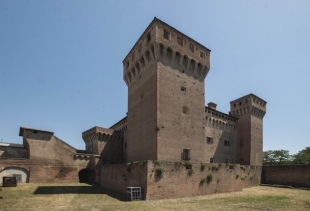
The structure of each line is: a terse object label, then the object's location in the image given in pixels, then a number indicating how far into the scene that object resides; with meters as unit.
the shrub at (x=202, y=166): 20.09
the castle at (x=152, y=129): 21.00
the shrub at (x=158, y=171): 17.20
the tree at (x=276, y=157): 53.19
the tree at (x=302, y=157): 47.34
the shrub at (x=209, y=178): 20.48
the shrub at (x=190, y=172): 19.10
